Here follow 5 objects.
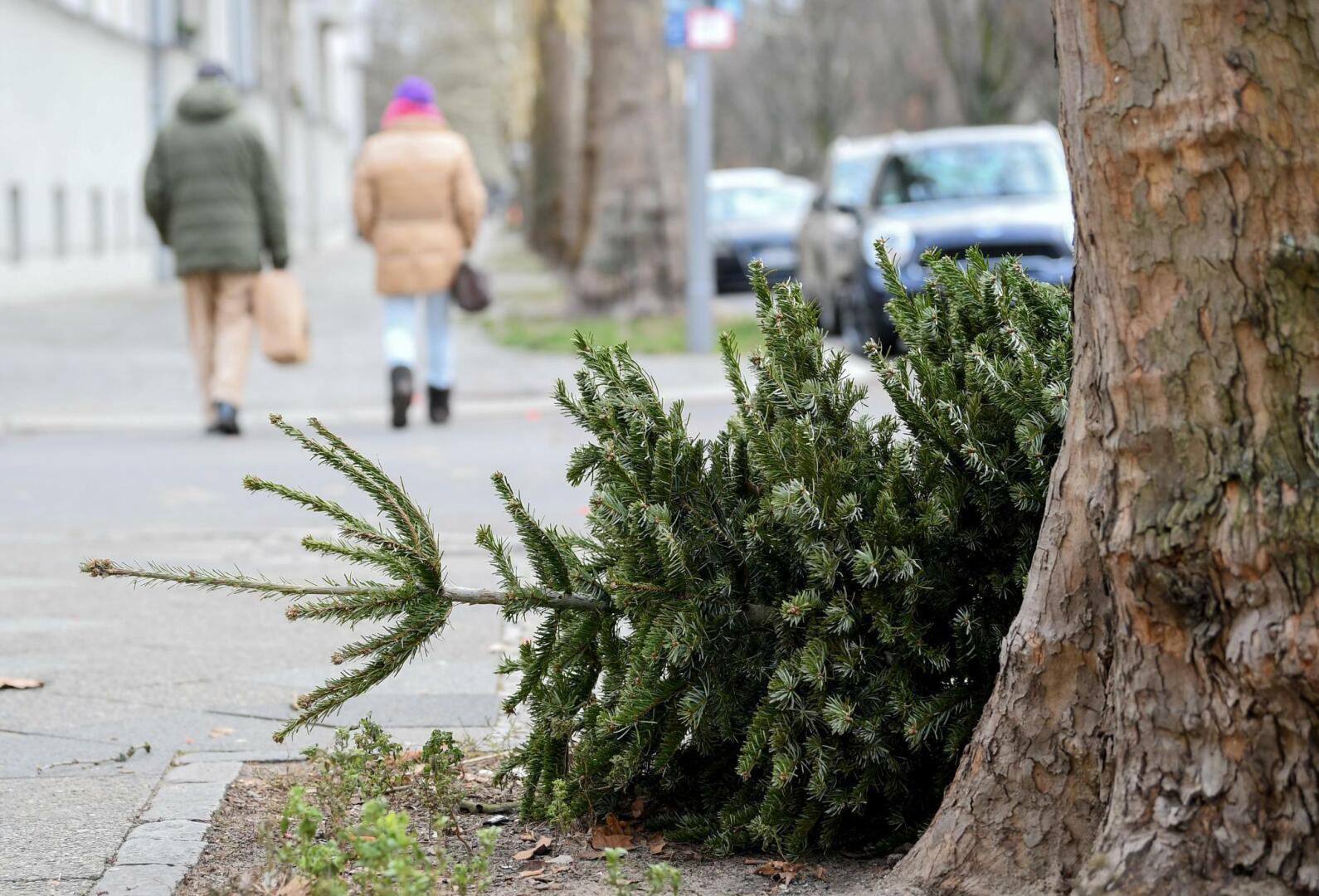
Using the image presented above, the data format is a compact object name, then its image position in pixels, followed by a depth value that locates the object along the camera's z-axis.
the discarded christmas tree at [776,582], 6.49
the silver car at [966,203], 27.72
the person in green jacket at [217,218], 22.17
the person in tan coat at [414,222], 22.69
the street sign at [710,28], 30.66
